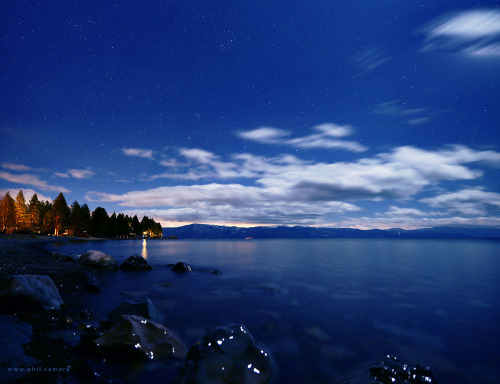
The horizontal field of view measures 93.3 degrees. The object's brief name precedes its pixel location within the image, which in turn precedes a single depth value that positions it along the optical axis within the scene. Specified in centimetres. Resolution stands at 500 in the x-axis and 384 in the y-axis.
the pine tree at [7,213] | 6912
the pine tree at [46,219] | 8429
